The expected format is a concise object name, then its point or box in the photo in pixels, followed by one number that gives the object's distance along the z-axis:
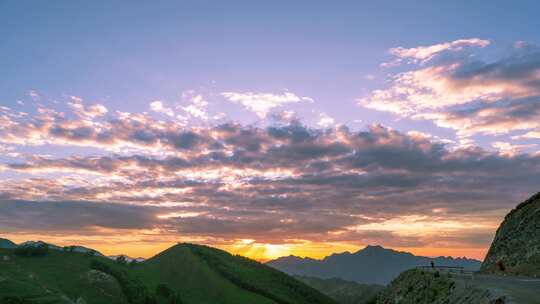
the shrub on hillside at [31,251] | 154.16
